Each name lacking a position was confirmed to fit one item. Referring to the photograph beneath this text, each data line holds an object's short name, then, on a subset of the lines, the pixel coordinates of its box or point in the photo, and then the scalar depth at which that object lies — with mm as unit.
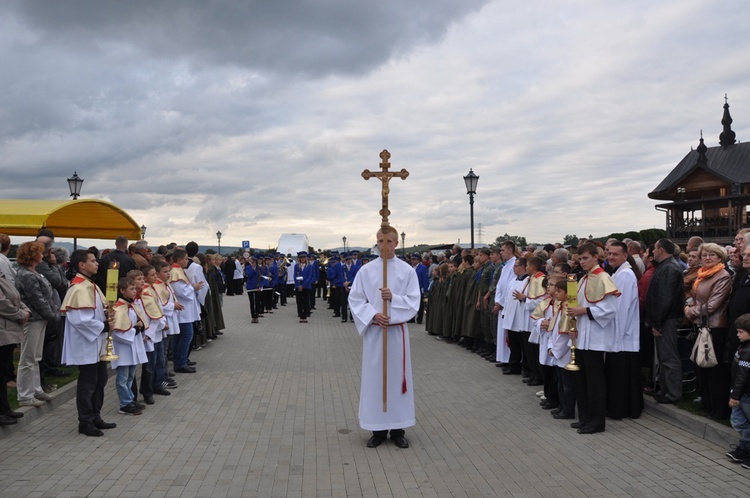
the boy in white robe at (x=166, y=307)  9264
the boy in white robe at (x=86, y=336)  6863
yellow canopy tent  11352
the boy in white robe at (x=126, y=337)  7461
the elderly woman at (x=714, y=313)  6941
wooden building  36969
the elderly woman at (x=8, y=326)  6848
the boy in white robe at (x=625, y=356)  7441
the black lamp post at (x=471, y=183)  20203
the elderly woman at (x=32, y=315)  7688
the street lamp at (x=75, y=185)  18469
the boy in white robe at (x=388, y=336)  6656
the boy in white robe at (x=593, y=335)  7113
